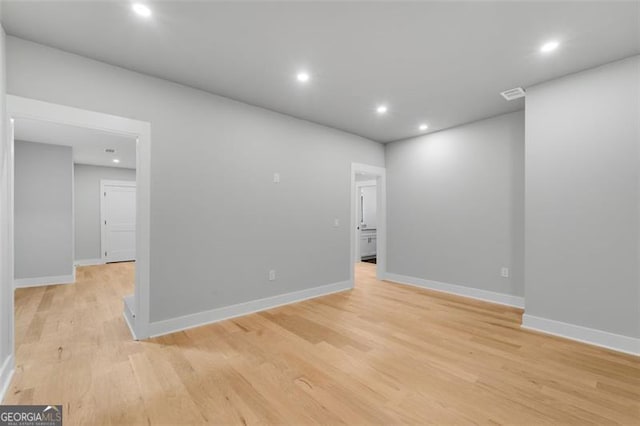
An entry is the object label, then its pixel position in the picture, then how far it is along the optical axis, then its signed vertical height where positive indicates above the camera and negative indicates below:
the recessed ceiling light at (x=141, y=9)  1.90 +1.42
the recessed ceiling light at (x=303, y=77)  2.82 +1.41
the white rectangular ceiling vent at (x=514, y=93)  3.17 +1.39
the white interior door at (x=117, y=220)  7.08 -0.20
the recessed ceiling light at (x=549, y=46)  2.33 +1.42
